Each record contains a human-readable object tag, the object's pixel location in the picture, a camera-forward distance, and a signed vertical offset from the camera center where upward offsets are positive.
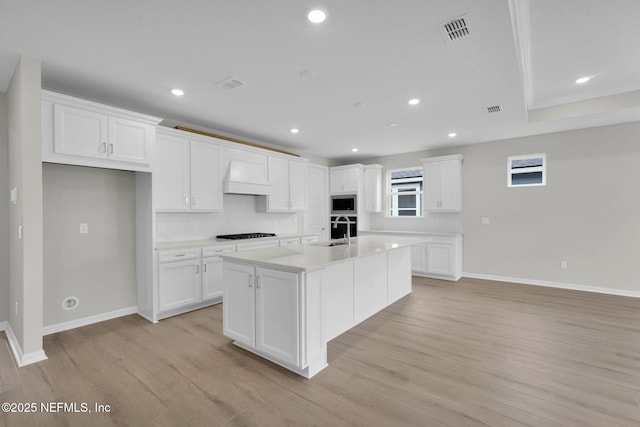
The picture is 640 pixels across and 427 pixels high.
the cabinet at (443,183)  5.70 +0.57
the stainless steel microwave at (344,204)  6.70 +0.20
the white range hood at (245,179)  4.37 +0.55
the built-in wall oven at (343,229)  6.69 -0.38
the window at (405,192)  6.51 +0.45
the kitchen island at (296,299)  2.22 -0.75
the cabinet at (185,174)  3.65 +0.54
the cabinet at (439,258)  5.39 -0.89
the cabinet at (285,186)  5.14 +0.51
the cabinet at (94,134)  2.69 +0.83
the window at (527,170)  5.12 +0.74
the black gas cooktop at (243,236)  4.41 -0.35
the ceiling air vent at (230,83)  2.93 +1.35
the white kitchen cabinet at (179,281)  3.46 -0.82
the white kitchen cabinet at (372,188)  6.69 +0.56
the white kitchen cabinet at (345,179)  6.58 +0.78
